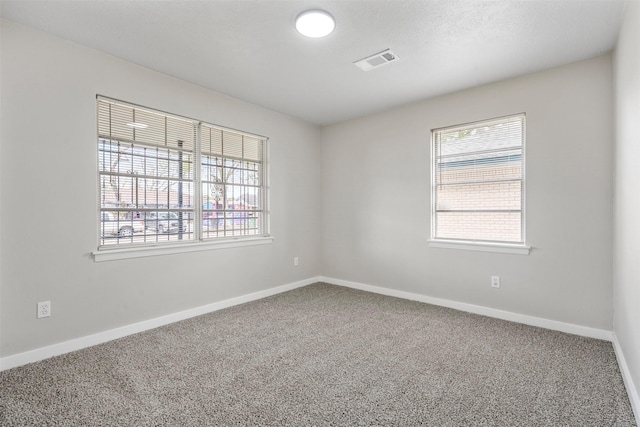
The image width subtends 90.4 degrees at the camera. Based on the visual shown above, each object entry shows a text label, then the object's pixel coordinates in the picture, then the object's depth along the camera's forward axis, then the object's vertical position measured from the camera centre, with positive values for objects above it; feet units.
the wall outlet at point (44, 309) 7.95 -2.48
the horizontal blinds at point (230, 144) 11.82 +2.66
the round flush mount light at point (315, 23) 7.11 +4.35
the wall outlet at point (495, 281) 10.95 -2.49
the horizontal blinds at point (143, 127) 9.33 +2.70
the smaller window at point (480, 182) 10.81 +1.02
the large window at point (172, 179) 9.46 +1.10
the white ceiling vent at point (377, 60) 8.95 +4.39
